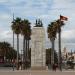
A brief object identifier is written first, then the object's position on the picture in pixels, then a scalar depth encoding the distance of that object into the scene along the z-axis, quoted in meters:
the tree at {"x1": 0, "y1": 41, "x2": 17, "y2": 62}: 78.30
